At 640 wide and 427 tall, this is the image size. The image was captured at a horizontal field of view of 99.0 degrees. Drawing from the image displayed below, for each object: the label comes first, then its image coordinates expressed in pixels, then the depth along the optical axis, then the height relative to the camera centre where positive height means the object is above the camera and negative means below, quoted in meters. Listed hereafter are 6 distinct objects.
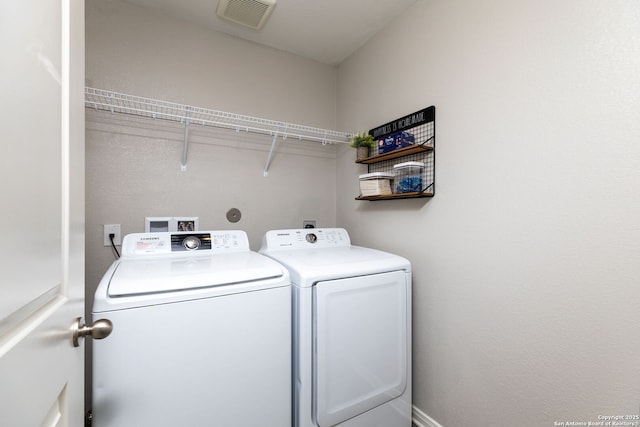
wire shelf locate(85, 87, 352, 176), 1.57 +0.64
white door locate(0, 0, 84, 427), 0.34 +0.00
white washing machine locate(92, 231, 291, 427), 0.91 -0.50
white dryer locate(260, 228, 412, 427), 1.23 -0.62
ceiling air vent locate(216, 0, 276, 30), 1.64 +1.26
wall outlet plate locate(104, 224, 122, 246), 1.62 -0.13
